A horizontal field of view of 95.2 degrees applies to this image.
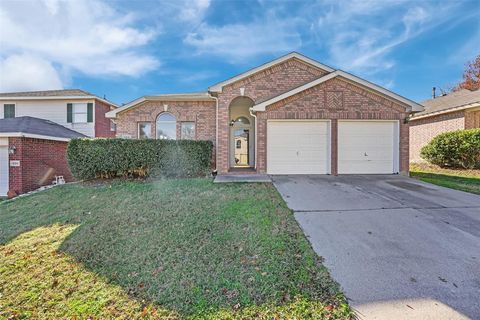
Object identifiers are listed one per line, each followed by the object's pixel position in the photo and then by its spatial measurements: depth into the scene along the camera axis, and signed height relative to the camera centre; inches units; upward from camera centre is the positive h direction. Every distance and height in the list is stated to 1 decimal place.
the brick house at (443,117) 494.9 +100.0
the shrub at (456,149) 436.8 +17.7
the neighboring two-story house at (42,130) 385.7 +64.1
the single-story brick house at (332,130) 364.2 +46.4
